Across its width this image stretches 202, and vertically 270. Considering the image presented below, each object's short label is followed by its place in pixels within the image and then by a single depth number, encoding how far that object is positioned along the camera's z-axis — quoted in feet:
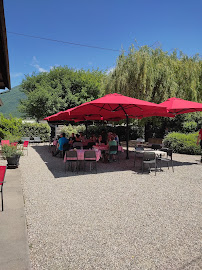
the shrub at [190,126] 52.32
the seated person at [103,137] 35.76
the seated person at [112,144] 30.63
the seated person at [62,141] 33.24
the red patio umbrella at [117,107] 25.29
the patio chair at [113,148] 30.42
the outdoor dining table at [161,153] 26.58
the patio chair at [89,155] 25.40
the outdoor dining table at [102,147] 30.96
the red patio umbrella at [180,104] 29.14
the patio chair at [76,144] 36.85
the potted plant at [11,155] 27.53
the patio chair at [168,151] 26.93
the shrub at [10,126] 49.21
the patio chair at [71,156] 25.32
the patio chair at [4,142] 34.22
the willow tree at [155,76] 49.65
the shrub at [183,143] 41.39
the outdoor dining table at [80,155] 26.27
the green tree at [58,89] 92.84
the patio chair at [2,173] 13.35
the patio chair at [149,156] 24.49
